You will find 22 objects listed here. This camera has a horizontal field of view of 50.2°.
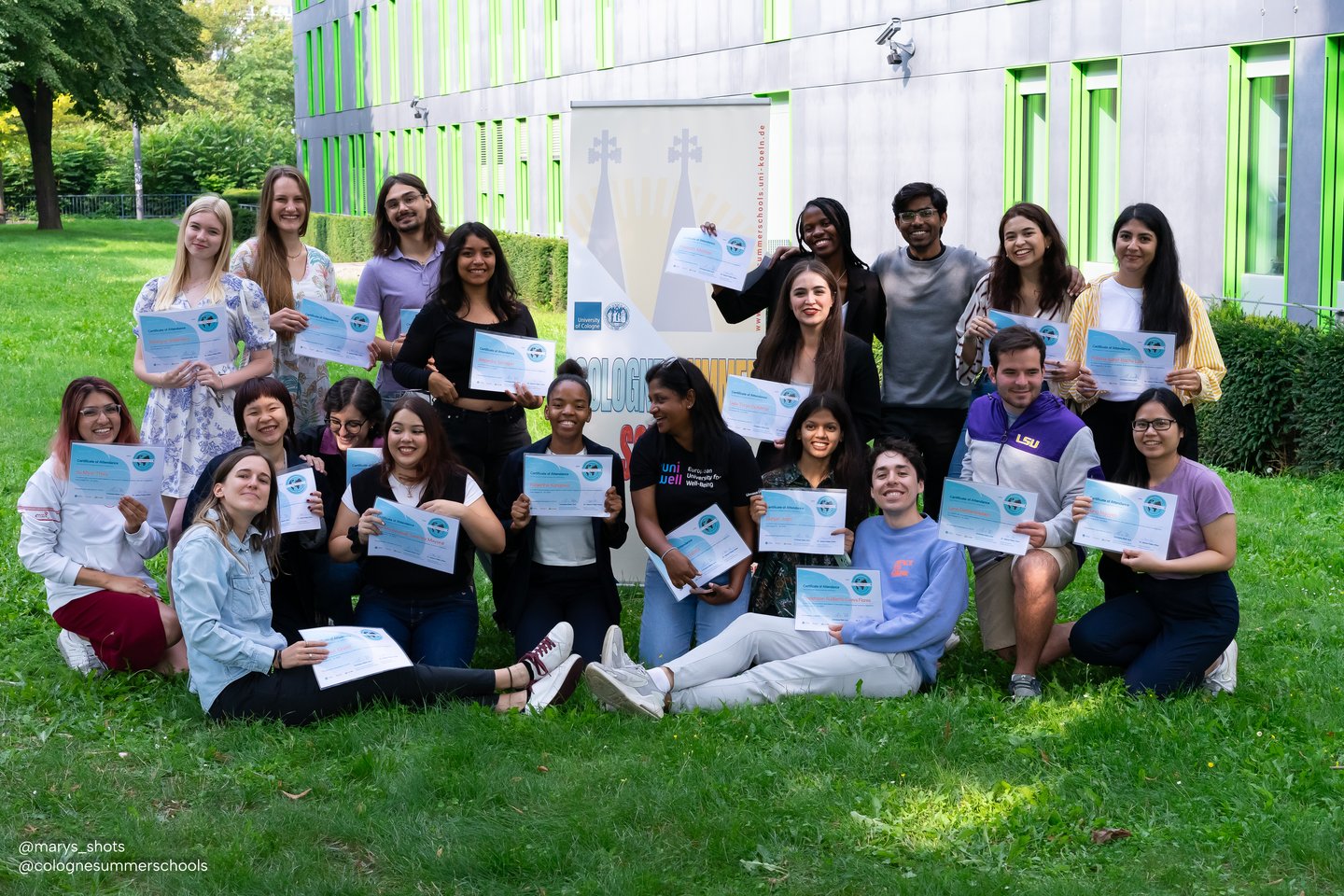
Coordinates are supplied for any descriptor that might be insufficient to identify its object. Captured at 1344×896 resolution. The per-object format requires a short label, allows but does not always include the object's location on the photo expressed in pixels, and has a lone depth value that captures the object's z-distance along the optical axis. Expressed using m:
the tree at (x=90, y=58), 39.50
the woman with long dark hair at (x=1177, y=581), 5.52
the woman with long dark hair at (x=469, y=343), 6.52
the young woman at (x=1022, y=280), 6.18
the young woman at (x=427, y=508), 5.96
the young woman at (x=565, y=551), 6.22
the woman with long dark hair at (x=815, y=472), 6.10
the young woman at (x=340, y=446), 6.32
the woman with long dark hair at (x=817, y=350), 6.30
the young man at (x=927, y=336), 6.66
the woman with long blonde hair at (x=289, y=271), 6.64
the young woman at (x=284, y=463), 6.06
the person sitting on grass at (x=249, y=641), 5.34
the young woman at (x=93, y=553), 5.92
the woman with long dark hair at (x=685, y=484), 6.34
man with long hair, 6.77
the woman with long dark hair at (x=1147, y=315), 5.91
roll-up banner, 7.48
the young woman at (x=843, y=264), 6.58
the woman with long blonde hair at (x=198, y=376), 6.34
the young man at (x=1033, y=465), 5.81
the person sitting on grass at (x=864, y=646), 5.68
